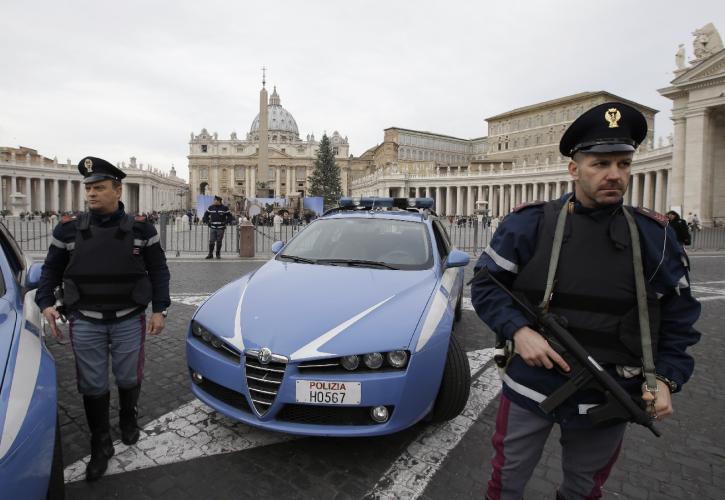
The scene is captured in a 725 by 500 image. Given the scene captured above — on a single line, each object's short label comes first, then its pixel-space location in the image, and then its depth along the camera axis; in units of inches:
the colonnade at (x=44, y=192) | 2706.7
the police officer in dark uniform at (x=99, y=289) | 108.7
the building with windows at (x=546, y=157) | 1195.9
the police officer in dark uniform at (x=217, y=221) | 506.3
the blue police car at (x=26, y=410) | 64.0
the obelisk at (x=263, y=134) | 1821.7
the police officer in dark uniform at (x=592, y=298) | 68.8
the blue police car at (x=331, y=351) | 102.7
